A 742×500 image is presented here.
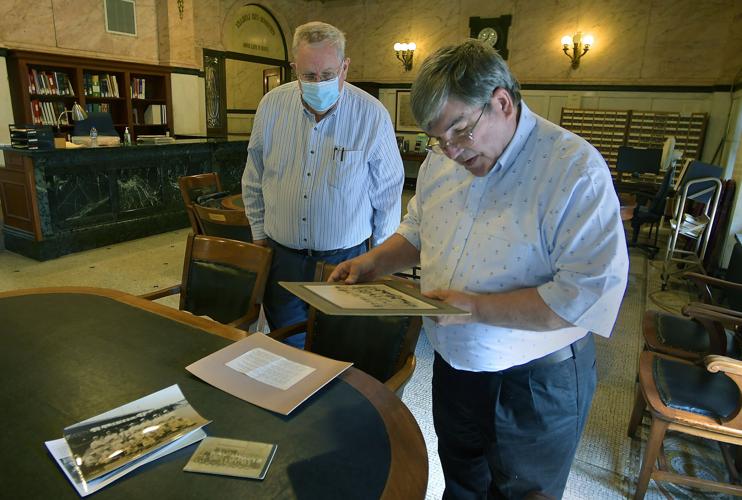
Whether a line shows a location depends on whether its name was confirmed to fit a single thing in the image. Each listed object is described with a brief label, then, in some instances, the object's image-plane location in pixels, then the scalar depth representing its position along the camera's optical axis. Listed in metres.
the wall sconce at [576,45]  7.78
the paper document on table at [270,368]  1.20
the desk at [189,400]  0.88
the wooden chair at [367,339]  1.57
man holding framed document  0.92
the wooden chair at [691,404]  1.64
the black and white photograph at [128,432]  0.91
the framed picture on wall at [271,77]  9.60
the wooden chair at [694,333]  2.13
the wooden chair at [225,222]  2.82
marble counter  4.44
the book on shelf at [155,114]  7.59
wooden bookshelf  5.97
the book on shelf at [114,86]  6.98
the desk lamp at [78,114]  5.63
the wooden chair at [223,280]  1.96
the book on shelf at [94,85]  6.72
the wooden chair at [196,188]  3.31
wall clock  8.29
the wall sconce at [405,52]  9.14
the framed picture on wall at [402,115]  9.48
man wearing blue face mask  2.05
